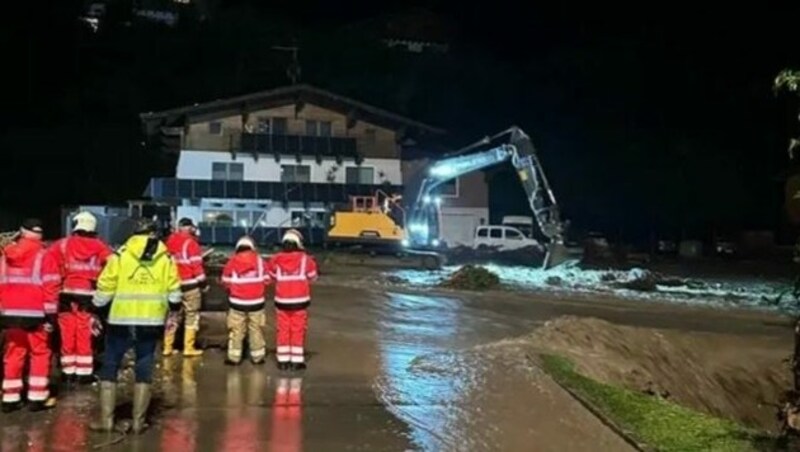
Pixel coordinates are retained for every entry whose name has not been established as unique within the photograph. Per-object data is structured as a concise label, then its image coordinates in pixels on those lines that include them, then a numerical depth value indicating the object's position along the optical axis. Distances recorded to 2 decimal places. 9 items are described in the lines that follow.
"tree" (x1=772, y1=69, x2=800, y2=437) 7.43
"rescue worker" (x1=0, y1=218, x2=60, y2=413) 9.43
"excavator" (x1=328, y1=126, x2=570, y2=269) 34.44
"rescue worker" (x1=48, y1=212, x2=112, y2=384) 10.69
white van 49.12
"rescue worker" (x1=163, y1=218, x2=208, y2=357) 12.83
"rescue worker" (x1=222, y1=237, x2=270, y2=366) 12.44
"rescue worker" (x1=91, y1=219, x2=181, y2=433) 8.93
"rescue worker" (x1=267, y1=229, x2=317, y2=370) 12.25
